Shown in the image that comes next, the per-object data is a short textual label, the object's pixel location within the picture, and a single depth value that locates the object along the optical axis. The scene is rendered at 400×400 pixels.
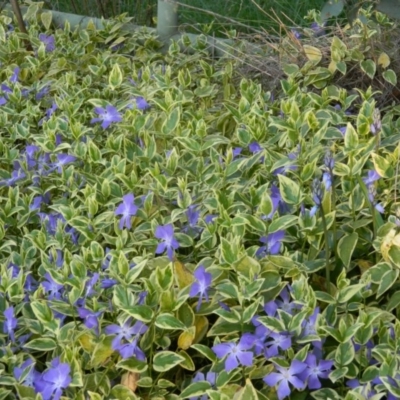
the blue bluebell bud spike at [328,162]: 1.41
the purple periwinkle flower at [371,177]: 1.73
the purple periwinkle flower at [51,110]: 2.49
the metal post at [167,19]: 3.23
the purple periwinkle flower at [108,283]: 1.56
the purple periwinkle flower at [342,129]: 2.13
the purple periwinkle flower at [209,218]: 1.74
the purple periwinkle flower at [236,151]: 2.03
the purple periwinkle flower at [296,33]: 2.86
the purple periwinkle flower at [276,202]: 1.64
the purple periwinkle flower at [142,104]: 2.38
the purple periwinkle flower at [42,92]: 2.75
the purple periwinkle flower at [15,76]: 2.77
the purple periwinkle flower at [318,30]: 2.85
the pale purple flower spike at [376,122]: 1.53
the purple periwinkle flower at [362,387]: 1.30
